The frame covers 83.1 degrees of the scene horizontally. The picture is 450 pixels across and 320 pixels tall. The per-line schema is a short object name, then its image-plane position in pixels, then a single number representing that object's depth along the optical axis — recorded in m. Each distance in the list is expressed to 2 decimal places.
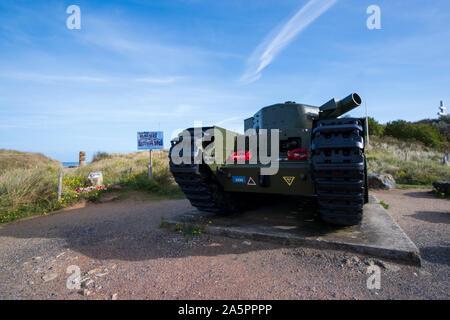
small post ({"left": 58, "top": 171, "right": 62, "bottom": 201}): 7.66
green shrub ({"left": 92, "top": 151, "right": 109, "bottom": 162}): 22.64
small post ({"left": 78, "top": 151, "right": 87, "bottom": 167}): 19.76
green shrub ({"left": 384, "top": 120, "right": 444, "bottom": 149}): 26.28
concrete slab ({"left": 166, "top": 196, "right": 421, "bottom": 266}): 3.13
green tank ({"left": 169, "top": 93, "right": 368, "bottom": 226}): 2.86
